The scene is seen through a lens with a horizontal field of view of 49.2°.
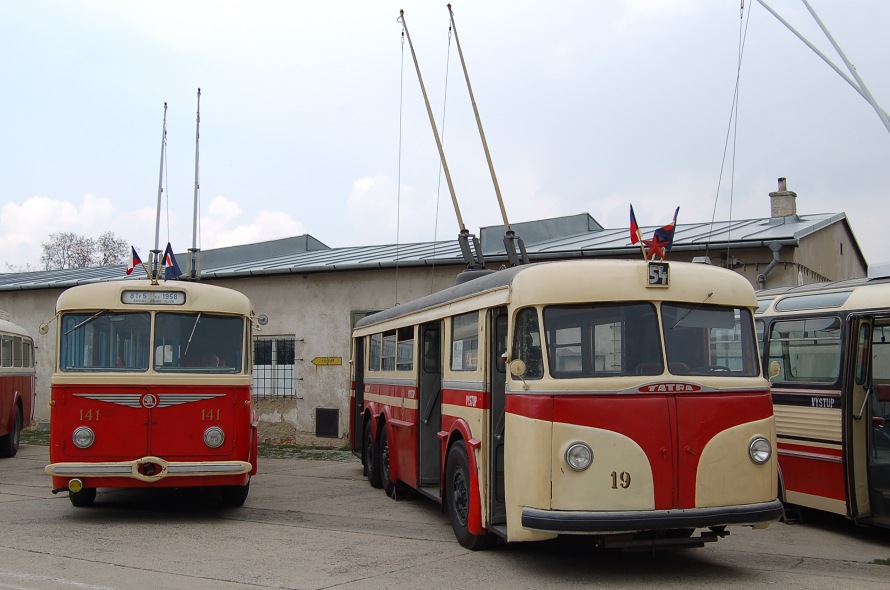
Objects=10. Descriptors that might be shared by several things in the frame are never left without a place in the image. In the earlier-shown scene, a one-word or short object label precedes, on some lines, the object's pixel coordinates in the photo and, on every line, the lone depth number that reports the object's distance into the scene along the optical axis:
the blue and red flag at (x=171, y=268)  17.82
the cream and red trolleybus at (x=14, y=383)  18.84
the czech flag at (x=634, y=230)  9.67
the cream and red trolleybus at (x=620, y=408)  7.33
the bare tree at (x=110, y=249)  68.00
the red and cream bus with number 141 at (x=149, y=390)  10.47
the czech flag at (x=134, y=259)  15.14
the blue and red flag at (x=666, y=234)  8.61
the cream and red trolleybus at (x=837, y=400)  9.64
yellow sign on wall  21.58
